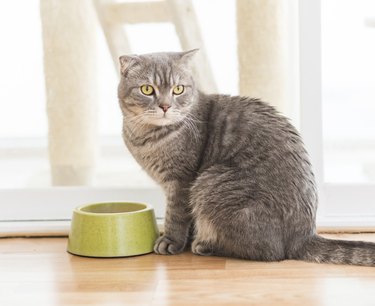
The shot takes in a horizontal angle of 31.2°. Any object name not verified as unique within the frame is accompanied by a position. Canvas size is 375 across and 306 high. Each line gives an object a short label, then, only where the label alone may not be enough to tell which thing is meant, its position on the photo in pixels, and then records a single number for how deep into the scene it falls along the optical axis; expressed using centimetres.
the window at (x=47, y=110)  227
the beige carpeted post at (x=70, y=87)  225
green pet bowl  196
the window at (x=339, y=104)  220
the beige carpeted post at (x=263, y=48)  216
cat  189
